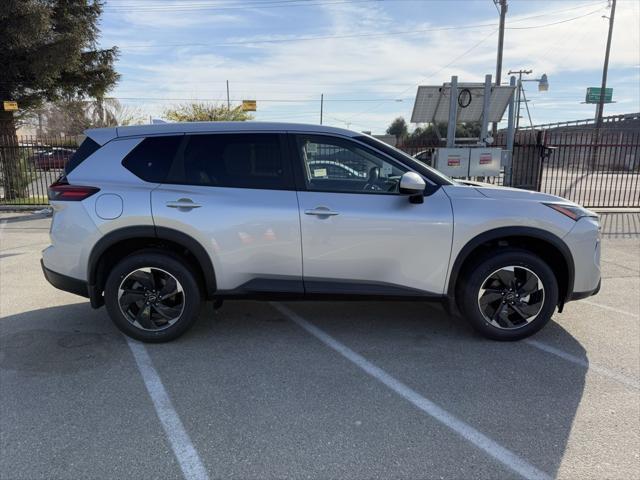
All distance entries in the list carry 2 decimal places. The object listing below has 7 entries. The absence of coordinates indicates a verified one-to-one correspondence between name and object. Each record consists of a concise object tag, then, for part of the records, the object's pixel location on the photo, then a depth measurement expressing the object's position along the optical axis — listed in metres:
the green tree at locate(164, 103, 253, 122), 30.48
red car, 14.48
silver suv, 3.81
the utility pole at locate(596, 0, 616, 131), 36.02
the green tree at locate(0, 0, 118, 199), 12.16
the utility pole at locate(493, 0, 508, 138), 23.95
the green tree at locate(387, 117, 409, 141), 70.38
